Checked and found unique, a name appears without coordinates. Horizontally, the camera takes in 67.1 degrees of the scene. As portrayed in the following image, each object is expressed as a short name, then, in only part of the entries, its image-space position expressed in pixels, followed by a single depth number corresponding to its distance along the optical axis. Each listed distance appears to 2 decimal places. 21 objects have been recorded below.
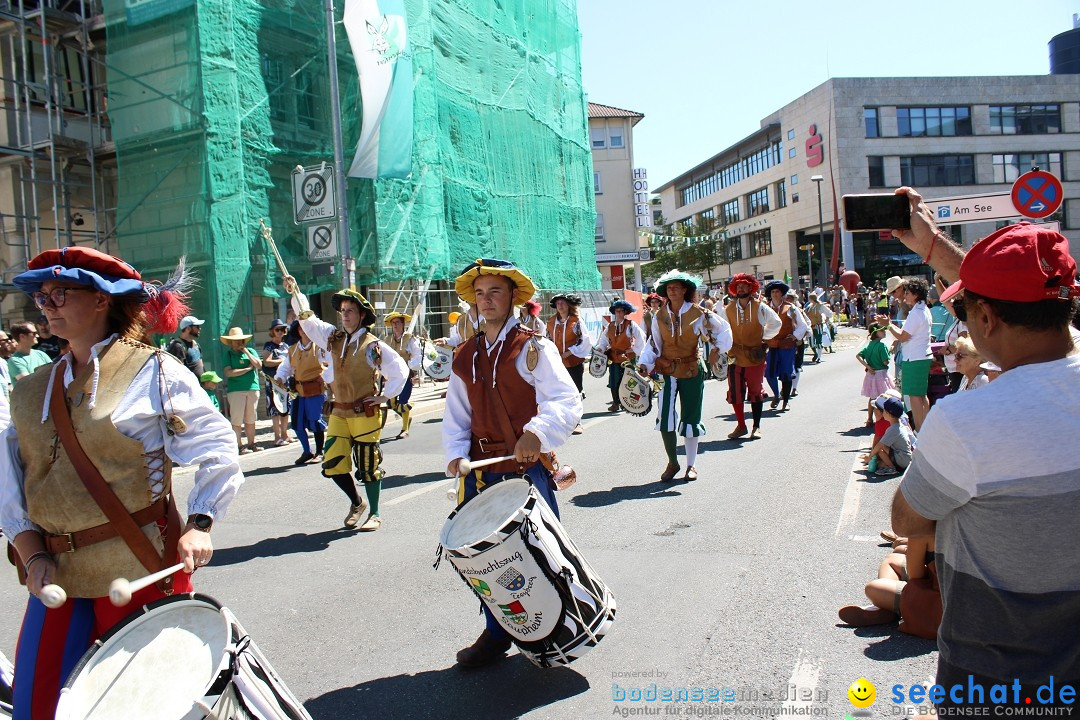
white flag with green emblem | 18.47
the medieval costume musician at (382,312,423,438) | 12.19
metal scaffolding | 16.55
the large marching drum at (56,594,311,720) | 2.23
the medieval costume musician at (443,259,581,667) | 3.96
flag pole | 15.12
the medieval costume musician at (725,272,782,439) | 10.92
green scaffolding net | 16.03
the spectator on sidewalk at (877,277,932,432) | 8.33
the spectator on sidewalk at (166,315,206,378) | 10.80
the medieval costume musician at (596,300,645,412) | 13.94
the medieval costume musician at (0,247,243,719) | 2.71
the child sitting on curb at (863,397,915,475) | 6.93
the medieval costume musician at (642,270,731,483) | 8.03
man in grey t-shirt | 1.87
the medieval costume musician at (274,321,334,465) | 9.66
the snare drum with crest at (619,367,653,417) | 8.96
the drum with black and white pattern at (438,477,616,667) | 3.32
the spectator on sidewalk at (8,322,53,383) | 9.07
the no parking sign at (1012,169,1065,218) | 7.64
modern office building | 51.31
